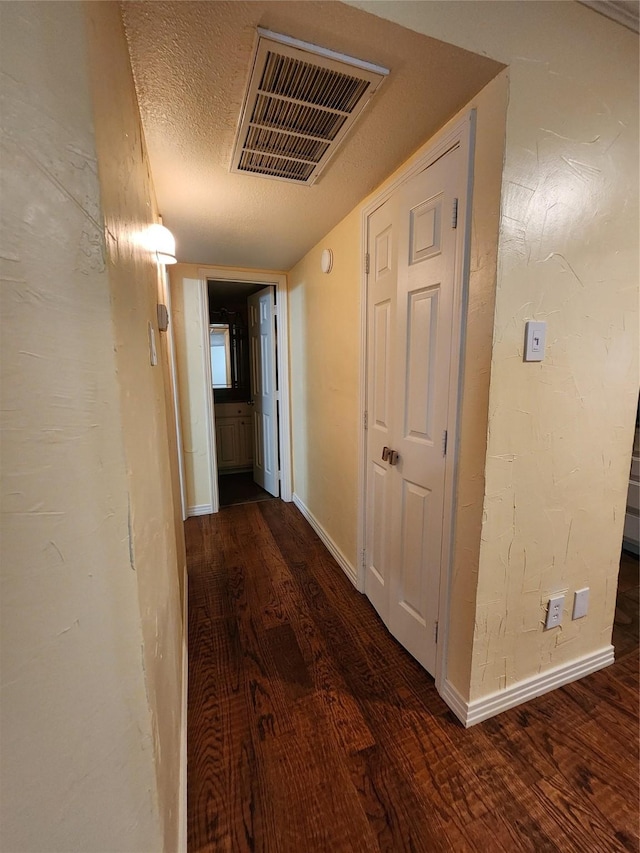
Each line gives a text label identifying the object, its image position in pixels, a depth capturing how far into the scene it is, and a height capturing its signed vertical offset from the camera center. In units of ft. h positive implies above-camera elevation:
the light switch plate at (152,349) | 3.61 +0.20
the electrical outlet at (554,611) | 4.51 -3.16
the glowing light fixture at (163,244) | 5.11 +1.90
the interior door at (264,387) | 10.92 -0.65
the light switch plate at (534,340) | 3.71 +0.28
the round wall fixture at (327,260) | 7.26 +2.23
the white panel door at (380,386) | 5.29 -0.31
